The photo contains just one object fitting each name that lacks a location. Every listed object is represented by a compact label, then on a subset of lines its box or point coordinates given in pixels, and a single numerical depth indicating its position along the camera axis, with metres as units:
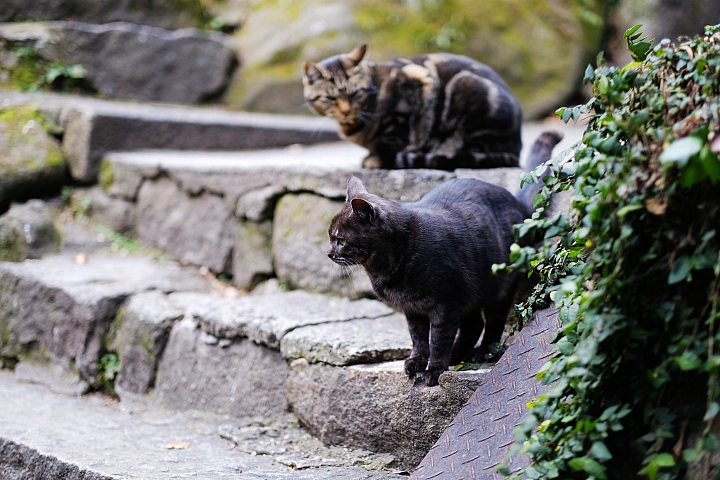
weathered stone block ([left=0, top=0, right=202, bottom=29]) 6.53
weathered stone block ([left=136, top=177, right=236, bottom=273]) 4.95
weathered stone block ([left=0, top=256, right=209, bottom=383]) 4.34
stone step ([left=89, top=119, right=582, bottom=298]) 3.96
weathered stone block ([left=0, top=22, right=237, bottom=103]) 6.29
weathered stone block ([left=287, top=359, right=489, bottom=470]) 2.77
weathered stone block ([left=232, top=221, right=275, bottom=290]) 4.57
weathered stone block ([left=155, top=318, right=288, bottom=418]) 3.57
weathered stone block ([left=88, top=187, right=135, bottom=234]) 5.55
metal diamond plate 2.23
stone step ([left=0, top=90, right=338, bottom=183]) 5.63
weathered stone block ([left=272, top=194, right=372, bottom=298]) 3.99
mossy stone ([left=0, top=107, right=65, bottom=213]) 5.30
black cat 2.75
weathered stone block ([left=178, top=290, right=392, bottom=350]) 3.59
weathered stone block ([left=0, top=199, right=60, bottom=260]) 5.08
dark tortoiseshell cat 3.93
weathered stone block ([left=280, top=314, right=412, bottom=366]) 3.15
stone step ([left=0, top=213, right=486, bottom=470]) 2.98
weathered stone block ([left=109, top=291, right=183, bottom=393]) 4.11
